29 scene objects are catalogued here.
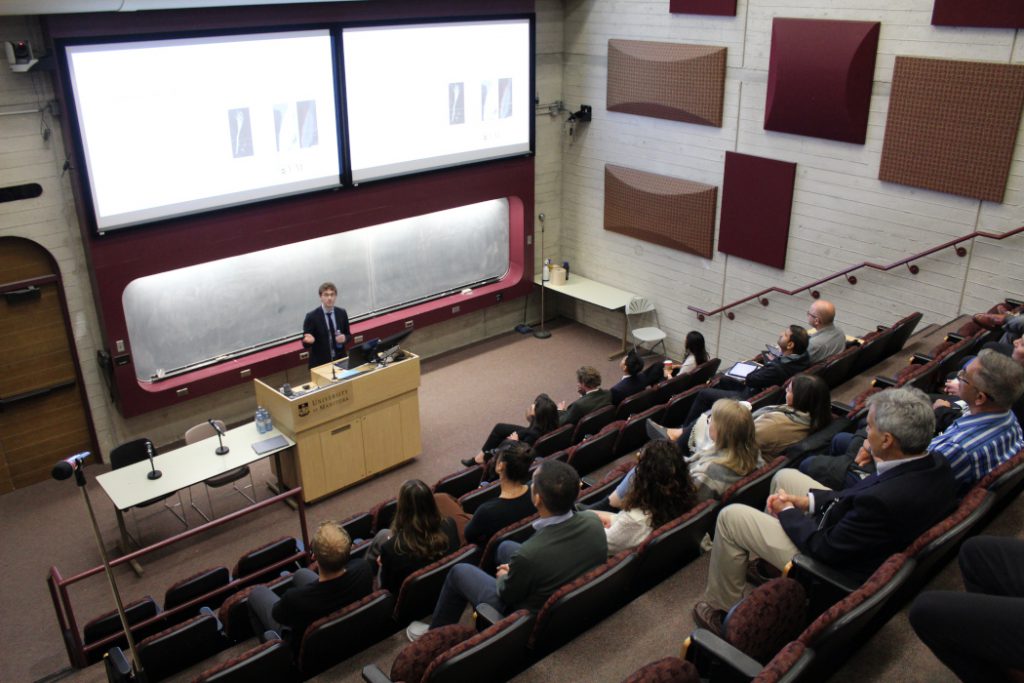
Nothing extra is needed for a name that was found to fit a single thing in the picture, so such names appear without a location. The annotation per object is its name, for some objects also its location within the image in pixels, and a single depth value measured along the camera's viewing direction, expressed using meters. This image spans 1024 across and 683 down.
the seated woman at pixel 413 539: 4.45
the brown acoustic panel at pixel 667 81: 8.91
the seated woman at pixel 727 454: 4.39
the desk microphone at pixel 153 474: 6.51
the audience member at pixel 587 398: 6.78
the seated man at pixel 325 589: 4.09
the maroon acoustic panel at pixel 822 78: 7.61
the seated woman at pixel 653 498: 4.08
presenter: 7.91
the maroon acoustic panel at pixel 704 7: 8.54
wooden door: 7.16
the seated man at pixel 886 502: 3.23
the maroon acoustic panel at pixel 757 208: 8.61
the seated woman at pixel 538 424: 6.46
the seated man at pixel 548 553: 3.72
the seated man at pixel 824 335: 6.84
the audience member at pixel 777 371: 6.43
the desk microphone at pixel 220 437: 6.82
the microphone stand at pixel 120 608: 3.54
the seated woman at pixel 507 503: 4.57
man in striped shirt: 3.64
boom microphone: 3.58
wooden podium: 7.11
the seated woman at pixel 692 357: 7.37
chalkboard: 8.08
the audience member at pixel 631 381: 7.09
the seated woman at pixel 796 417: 4.91
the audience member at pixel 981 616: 2.13
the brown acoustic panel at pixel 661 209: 9.44
